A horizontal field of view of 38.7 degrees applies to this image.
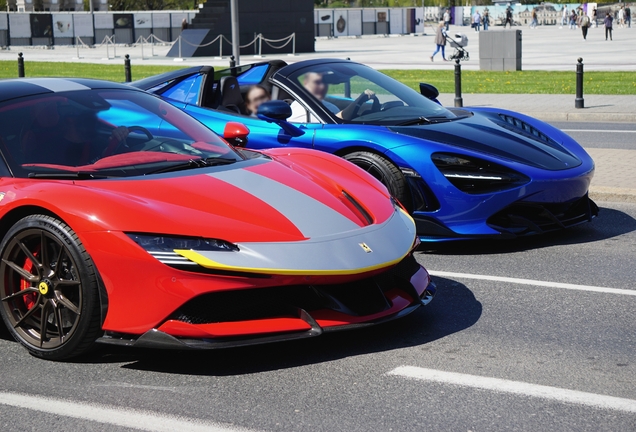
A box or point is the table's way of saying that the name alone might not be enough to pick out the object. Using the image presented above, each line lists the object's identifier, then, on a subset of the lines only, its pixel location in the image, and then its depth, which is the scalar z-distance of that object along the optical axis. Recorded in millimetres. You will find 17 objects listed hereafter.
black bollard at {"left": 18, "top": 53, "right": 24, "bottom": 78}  24759
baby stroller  33469
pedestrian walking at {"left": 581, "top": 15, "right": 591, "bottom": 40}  49438
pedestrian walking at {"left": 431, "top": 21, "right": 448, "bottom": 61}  33938
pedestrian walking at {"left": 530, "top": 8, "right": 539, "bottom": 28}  76350
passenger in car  7965
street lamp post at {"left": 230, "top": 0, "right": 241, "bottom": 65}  21953
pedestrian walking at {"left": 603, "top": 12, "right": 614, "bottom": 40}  47719
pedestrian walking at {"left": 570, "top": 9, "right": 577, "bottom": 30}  70250
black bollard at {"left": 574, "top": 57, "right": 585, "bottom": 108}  16369
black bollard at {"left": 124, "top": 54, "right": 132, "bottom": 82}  22184
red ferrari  4180
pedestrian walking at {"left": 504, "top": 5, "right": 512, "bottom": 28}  66688
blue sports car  6578
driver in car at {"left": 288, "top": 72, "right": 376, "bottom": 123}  7534
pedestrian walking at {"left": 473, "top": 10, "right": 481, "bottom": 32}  68750
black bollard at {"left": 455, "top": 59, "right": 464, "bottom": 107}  17281
